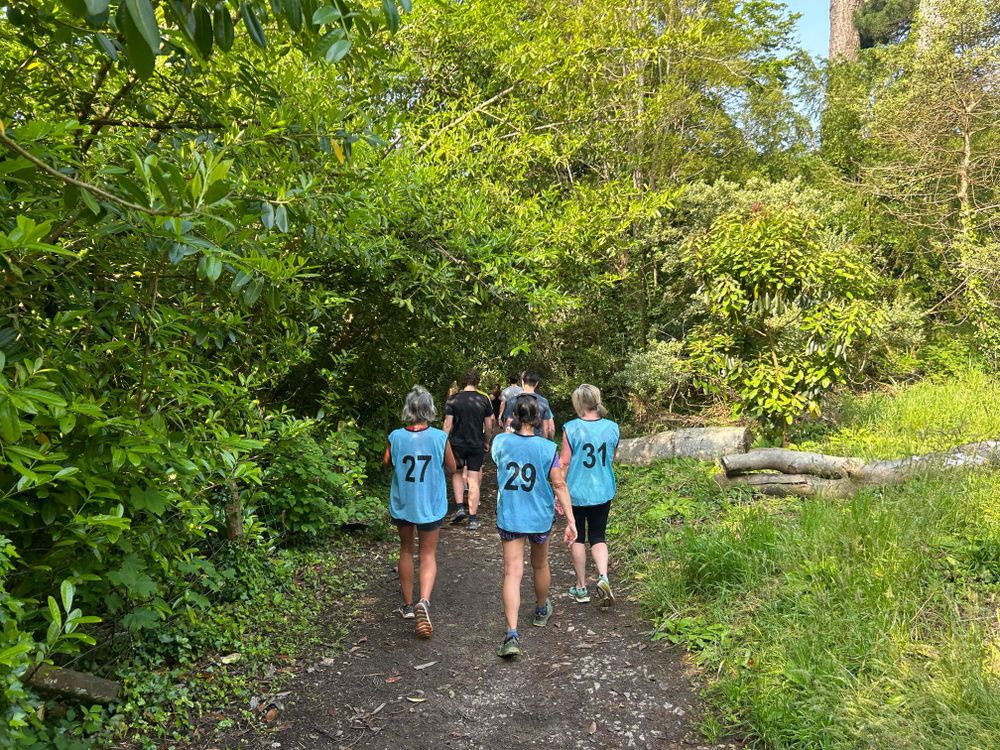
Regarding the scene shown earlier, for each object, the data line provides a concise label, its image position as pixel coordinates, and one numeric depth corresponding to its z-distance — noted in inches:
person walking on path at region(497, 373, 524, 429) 346.3
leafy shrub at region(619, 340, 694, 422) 411.2
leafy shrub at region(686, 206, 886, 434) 294.0
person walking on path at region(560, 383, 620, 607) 197.6
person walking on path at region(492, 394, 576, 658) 175.6
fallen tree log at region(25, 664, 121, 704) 112.5
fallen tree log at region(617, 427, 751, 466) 317.7
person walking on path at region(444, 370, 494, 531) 299.6
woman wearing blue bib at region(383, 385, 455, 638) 187.0
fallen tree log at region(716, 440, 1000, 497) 226.8
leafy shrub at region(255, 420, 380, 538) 219.5
